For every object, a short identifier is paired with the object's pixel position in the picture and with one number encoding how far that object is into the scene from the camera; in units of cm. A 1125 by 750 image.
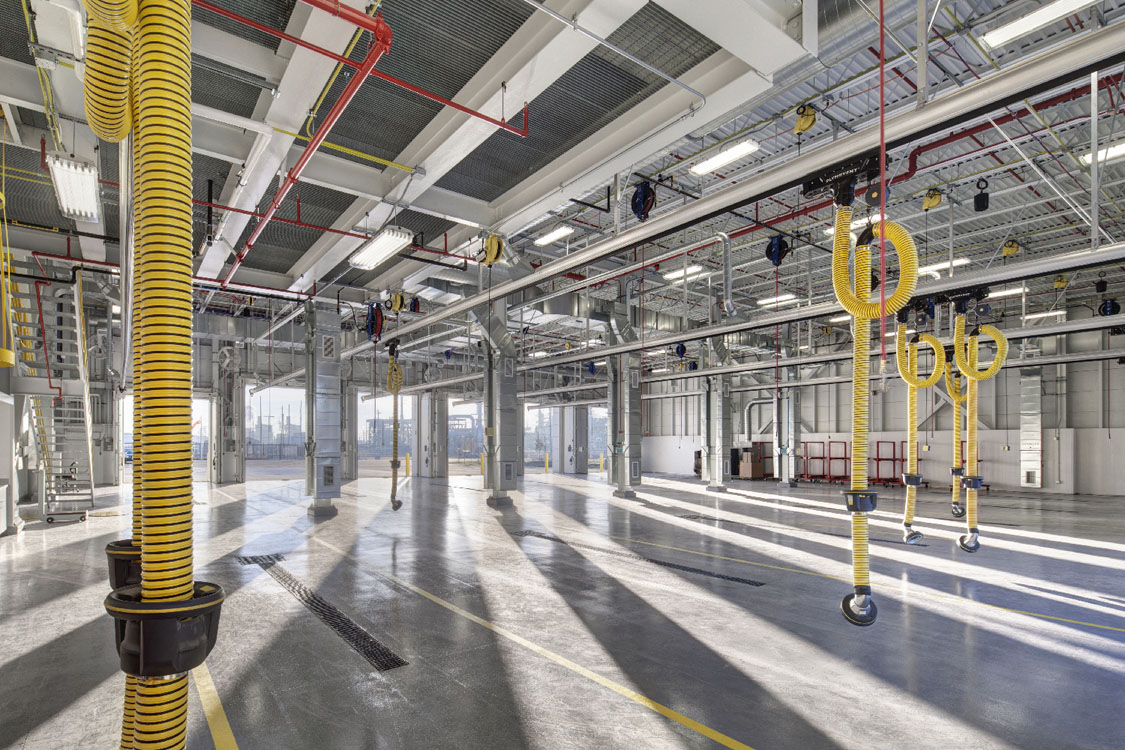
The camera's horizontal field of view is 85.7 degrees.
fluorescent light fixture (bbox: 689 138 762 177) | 979
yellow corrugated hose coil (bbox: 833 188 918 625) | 448
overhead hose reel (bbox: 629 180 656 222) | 957
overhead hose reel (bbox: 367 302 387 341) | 1511
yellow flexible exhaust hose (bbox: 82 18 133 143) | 228
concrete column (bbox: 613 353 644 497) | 2252
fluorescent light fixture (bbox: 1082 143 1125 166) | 1010
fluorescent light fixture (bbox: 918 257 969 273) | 1452
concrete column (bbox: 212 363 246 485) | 2712
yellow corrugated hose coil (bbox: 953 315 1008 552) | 810
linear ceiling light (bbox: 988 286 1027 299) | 2032
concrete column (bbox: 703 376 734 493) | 2655
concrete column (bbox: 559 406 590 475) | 3888
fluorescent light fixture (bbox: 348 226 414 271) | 1003
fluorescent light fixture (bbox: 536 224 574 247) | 1268
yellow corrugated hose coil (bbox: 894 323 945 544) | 711
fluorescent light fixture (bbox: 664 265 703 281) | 1683
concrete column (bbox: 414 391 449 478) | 3161
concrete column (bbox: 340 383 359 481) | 3070
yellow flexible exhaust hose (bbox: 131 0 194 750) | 184
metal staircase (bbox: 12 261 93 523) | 1297
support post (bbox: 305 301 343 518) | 1741
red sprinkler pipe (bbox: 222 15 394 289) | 545
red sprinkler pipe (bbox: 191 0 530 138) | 507
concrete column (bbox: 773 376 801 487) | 2830
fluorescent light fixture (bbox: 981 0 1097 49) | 661
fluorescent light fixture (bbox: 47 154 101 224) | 755
